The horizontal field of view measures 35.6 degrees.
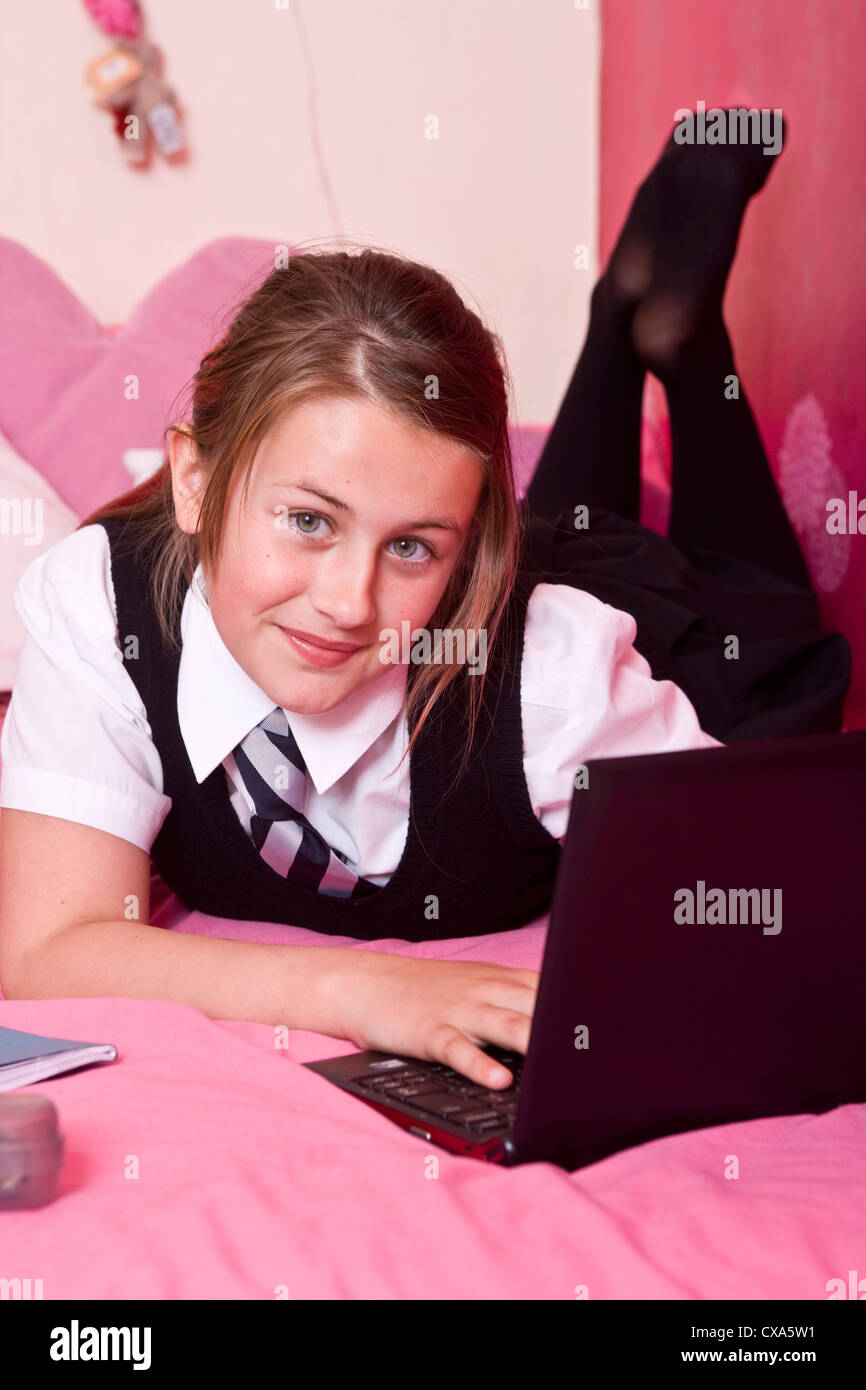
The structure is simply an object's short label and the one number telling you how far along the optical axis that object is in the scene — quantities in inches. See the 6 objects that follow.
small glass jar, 24.3
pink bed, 23.2
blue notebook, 30.9
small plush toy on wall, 84.7
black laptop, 25.3
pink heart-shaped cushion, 72.0
